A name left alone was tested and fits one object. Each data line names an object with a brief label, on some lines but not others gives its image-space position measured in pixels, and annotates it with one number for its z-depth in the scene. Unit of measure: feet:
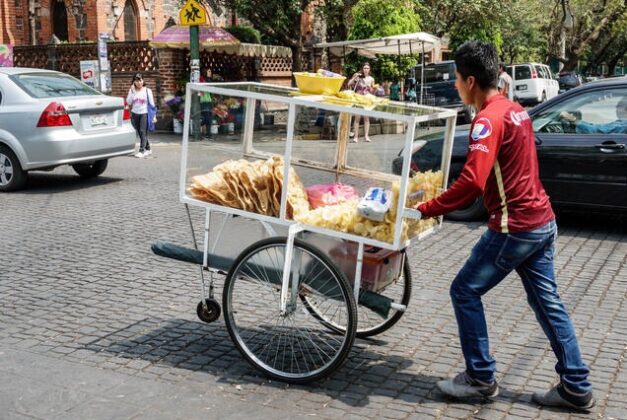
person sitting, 28.27
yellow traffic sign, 54.49
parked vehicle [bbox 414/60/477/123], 84.84
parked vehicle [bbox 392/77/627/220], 28.14
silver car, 37.27
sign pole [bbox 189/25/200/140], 57.52
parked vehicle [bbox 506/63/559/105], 118.01
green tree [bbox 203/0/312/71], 74.38
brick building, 98.68
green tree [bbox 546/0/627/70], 131.03
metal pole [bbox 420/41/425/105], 80.14
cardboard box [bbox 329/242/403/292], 15.43
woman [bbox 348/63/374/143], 68.53
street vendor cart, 14.70
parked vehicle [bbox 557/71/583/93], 114.14
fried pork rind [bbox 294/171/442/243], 14.47
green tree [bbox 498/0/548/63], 149.91
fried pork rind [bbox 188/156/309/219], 15.76
